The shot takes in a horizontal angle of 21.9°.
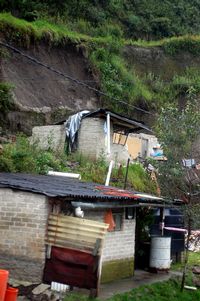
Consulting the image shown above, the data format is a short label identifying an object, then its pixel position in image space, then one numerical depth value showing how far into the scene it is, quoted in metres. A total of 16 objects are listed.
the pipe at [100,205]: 11.64
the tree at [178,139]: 16.48
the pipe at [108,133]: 24.09
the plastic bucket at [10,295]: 9.52
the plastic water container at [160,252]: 16.28
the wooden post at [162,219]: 17.69
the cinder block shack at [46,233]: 11.12
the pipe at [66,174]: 17.39
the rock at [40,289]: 10.80
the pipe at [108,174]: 20.27
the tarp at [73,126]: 24.62
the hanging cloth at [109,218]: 13.47
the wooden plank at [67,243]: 11.24
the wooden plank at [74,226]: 11.15
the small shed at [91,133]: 24.45
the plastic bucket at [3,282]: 9.30
